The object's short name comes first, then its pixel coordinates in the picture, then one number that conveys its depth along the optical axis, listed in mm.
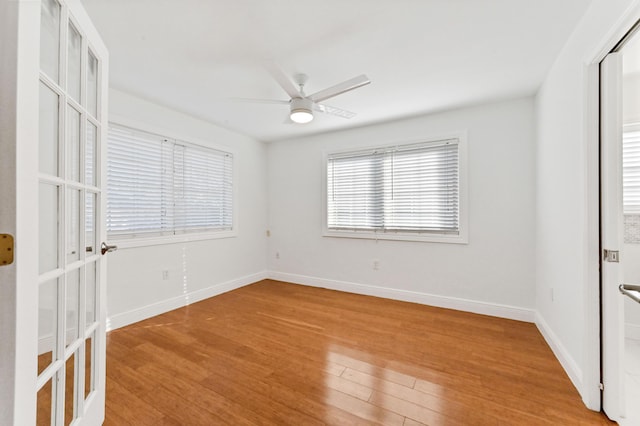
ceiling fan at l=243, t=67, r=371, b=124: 2051
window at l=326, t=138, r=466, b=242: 3340
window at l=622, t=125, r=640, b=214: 2477
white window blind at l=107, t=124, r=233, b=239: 2879
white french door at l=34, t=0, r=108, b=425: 976
